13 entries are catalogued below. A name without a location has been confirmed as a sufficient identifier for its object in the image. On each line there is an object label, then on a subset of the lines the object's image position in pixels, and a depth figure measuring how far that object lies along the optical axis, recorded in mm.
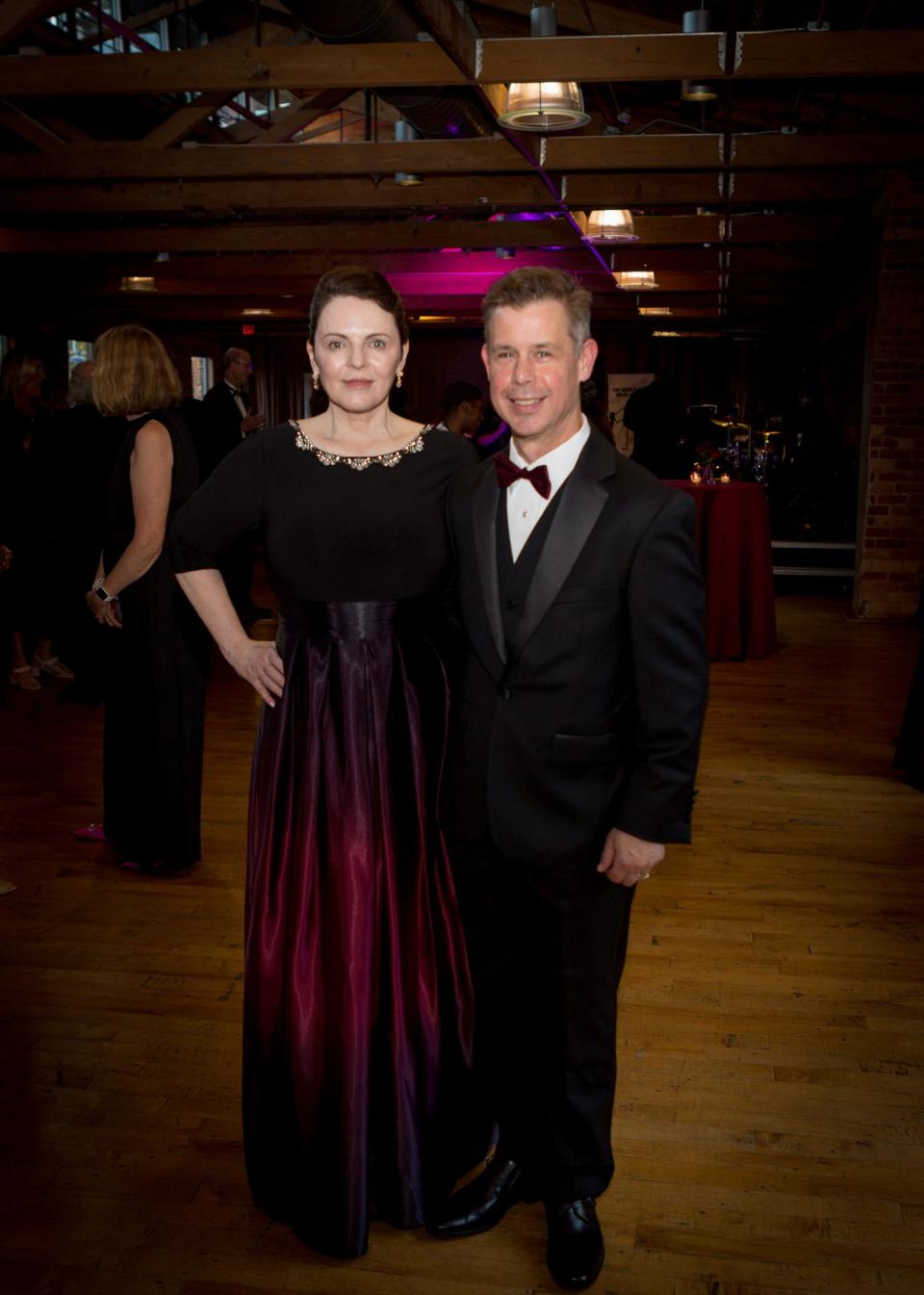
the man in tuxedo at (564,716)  1652
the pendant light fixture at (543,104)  5113
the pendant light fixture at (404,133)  7883
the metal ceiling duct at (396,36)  4770
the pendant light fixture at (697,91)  6086
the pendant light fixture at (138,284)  12352
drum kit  10227
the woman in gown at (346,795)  1870
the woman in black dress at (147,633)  3258
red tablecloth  6695
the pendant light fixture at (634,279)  9867
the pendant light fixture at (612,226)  8203
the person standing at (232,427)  7098
